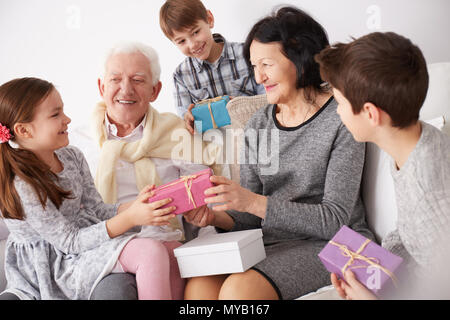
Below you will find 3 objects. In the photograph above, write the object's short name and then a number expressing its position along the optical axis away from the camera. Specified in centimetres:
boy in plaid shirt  225
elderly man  191
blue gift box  207
